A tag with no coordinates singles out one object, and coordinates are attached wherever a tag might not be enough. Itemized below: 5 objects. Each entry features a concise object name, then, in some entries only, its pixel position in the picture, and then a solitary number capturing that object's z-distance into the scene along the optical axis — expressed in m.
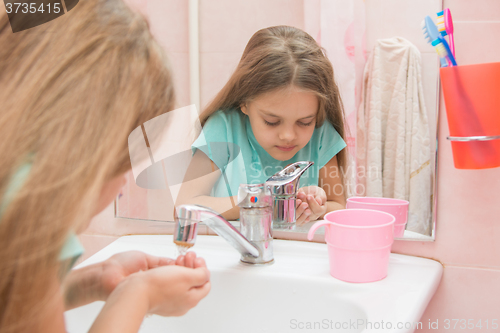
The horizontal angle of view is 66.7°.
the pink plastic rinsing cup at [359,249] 0.54
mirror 0.62
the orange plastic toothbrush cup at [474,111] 0.52
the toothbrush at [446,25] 0.55
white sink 0.54
